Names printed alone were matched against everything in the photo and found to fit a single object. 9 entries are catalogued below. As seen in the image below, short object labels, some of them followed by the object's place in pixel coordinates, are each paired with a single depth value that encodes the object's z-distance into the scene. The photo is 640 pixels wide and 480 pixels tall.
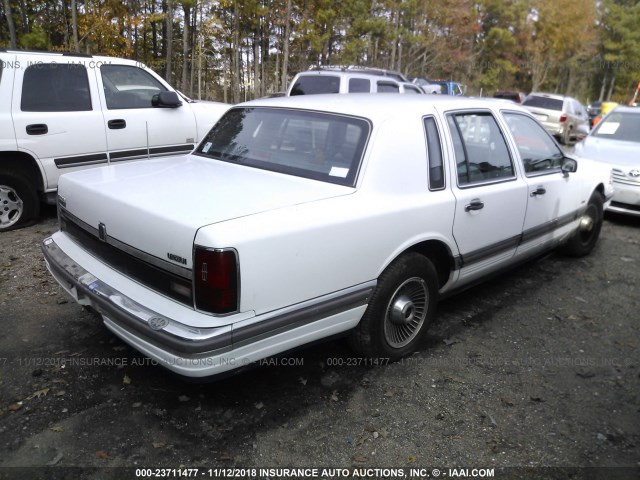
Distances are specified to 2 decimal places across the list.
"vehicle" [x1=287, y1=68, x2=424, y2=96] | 9.84
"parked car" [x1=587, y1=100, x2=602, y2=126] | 29.30
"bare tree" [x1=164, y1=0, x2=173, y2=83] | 14.49
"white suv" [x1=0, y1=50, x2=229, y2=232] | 5.43
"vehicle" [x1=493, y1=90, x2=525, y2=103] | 24.26
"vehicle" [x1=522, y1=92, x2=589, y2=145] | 15.96
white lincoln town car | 2.45
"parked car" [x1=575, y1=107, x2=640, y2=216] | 7.16
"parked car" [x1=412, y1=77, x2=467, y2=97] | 21.00
